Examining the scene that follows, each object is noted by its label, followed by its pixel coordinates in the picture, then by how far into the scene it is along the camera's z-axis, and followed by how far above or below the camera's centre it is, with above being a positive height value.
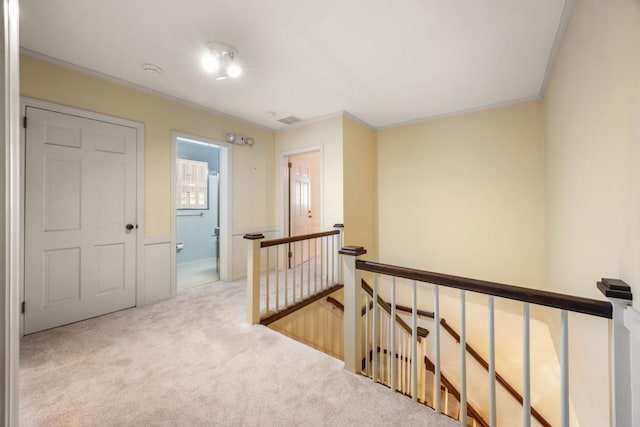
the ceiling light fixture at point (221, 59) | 2.23 +1.39
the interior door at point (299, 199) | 4.71 +0.29
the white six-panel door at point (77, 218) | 2.36 -0.04
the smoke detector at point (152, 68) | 2.54 +1.44
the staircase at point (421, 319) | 1.12 -0.96
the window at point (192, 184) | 5.04 +0.60
